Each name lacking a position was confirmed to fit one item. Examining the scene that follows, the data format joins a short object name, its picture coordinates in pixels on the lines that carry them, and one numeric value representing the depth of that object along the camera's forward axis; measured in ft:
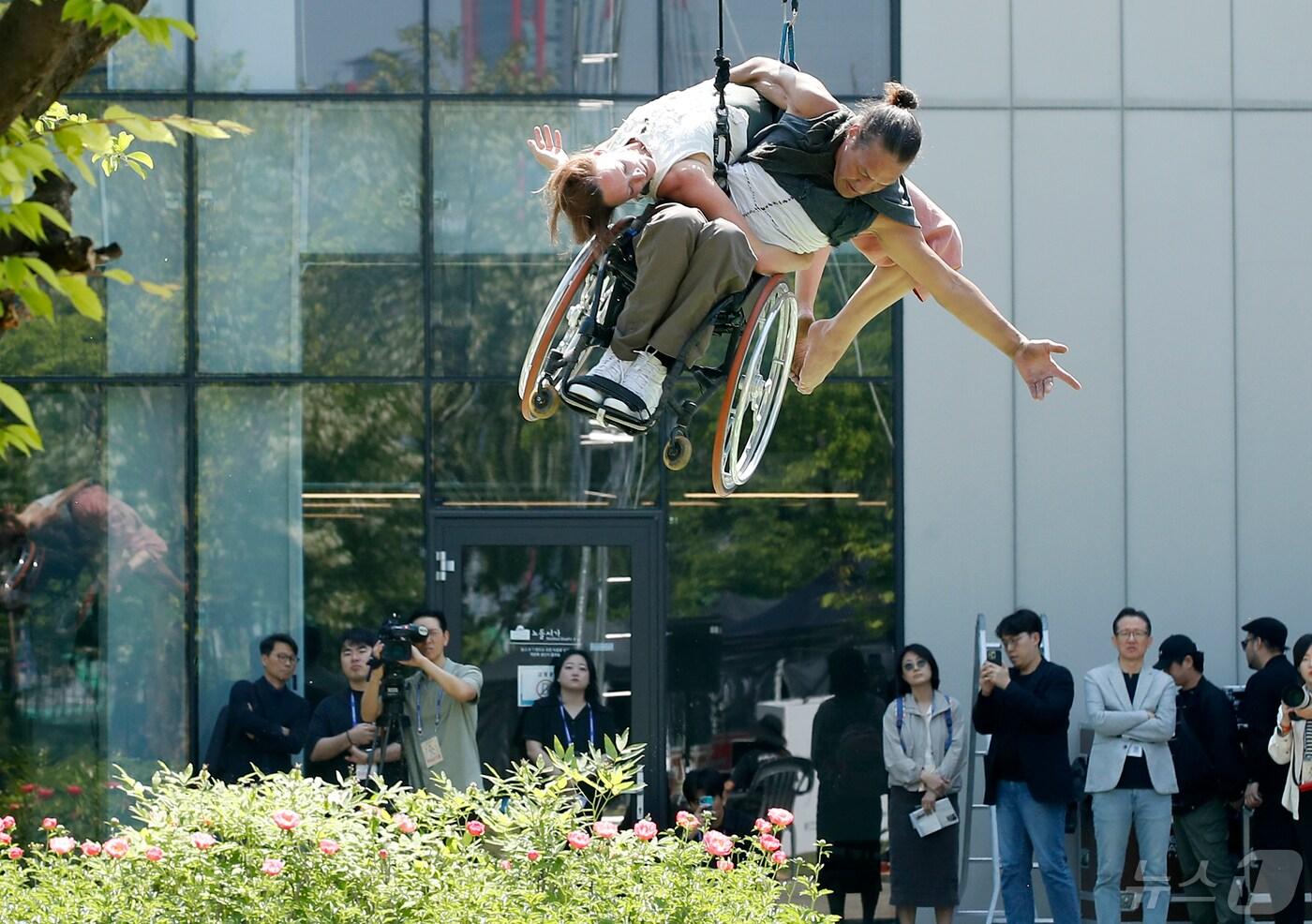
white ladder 64.03
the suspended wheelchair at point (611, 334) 32.76
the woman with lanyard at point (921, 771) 63.26
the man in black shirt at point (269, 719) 65.16
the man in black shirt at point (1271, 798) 60.64
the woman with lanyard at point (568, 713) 65.05
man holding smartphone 60.29
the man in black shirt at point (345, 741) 60.39
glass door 69.56
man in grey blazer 60.95
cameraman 58.18
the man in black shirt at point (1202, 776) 62.18
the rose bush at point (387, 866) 37.09
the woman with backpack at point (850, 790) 69.10
